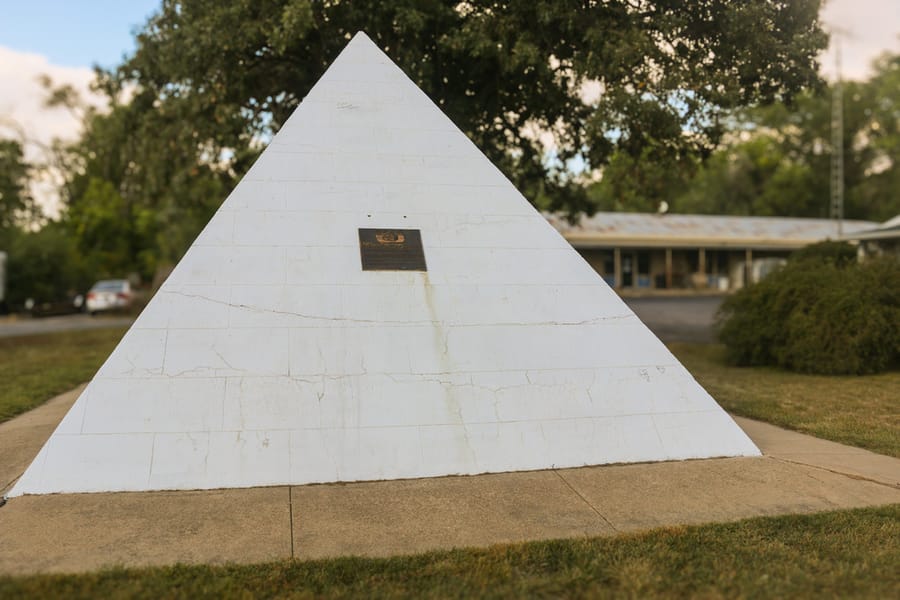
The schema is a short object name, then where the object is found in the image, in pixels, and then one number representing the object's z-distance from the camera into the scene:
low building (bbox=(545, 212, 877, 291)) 32.38
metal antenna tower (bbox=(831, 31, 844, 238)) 28.68
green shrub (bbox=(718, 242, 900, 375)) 10.72
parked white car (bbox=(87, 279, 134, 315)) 27.66
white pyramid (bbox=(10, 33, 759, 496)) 5.04
